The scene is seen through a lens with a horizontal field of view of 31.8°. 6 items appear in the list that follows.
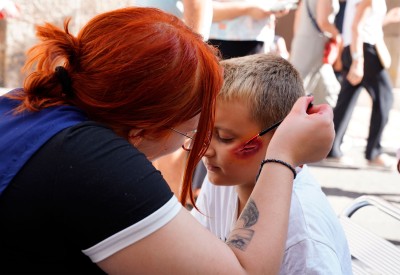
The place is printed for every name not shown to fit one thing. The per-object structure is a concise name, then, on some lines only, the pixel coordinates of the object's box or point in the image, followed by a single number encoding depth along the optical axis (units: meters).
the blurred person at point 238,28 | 3.70
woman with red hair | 1.13
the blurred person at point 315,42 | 4.32
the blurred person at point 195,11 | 3.17
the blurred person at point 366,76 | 4.28
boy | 1.68
